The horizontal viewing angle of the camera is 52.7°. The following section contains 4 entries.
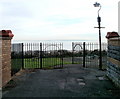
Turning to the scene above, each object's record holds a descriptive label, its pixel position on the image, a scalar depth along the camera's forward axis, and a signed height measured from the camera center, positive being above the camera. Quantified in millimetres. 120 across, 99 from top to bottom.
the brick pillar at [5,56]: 4416 -315
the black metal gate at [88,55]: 8064 -565
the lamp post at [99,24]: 7015 +1406
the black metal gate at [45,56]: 7703 -616
